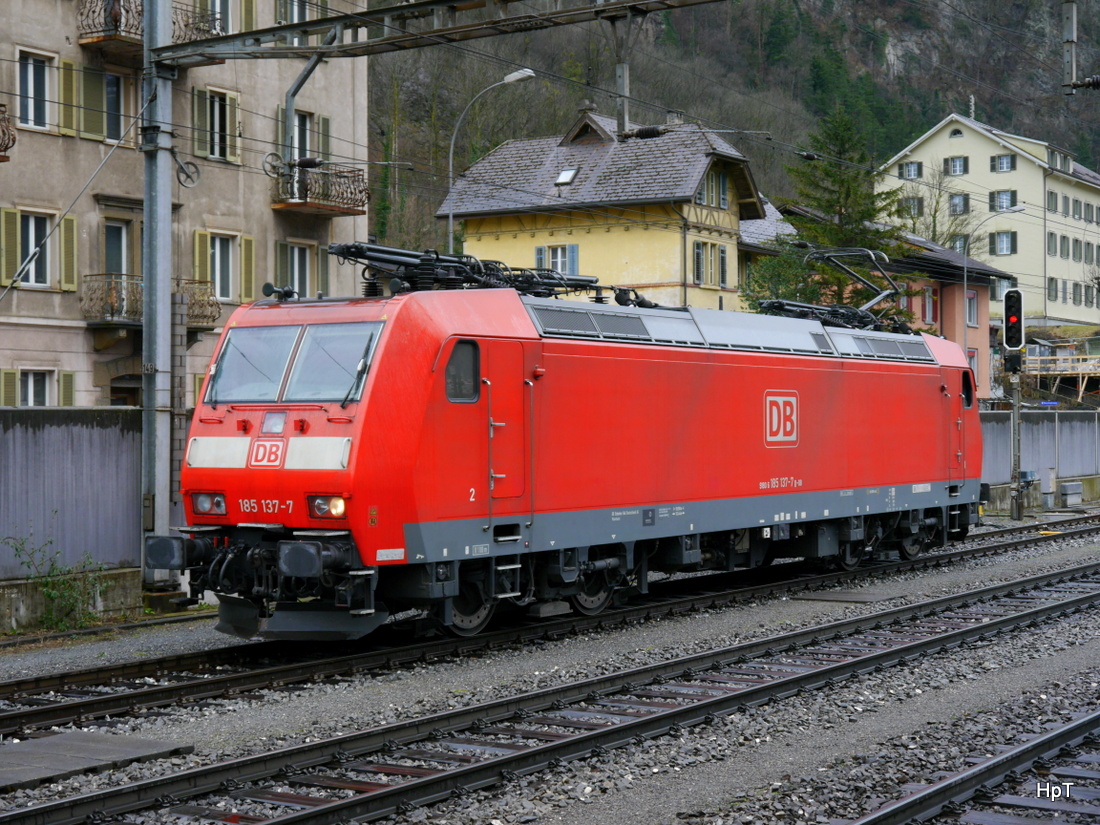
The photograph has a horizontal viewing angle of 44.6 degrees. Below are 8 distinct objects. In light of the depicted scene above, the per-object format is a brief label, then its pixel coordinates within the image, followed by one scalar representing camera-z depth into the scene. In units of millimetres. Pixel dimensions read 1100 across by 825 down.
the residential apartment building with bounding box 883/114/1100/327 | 72562
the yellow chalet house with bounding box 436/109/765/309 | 42906
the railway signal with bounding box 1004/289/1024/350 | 27047
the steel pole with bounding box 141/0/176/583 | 14797
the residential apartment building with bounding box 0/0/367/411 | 25031
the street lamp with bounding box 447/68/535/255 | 23491
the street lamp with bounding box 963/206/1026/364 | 53241
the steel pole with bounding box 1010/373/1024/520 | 28562
